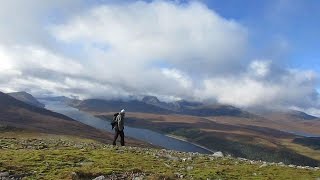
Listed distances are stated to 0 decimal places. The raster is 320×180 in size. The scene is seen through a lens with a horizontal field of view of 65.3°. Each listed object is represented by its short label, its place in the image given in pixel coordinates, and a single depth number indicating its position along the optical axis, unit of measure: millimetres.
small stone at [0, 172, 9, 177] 13885
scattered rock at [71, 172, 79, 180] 14119
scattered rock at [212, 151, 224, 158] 25121
